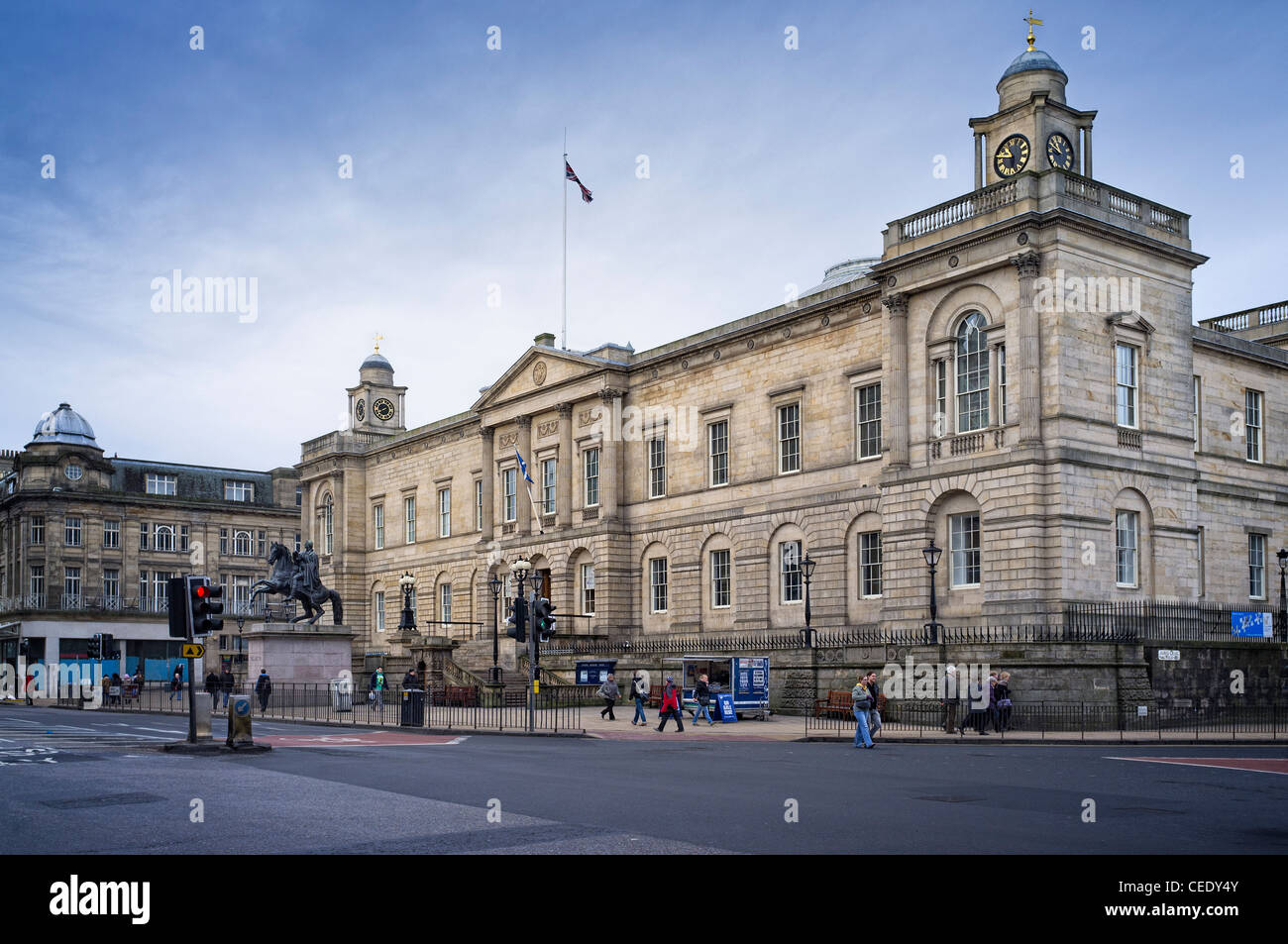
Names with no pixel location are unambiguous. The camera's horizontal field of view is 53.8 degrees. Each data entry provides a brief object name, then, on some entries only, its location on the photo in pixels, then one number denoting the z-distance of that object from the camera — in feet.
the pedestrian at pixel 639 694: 119.55
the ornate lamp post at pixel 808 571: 133.61
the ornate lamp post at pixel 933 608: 118.52
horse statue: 162.30
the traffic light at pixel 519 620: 113.80
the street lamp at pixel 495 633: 149.66
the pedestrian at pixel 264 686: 145.48
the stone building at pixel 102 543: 270.26
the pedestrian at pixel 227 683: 158.20
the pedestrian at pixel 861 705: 89.97
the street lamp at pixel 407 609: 173.88
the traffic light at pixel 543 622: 103.91
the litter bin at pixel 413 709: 117.70
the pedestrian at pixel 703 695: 121.19
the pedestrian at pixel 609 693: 126.72
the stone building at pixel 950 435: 121.19
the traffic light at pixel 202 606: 81.35
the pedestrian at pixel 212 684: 153.89
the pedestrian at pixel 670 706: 108.78
